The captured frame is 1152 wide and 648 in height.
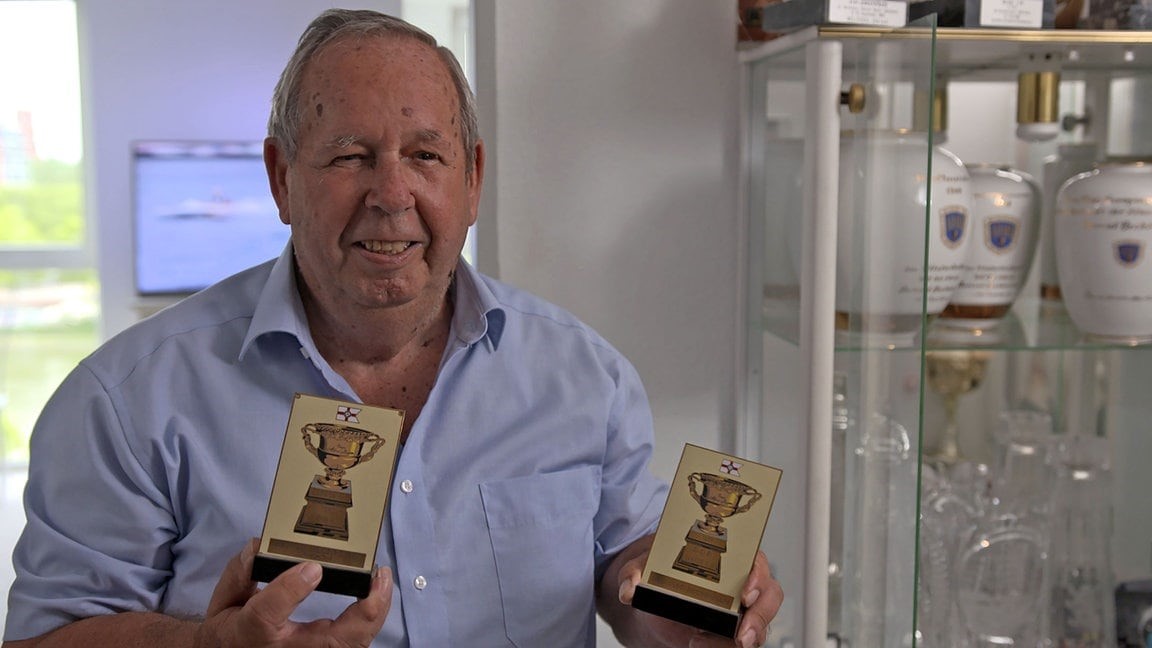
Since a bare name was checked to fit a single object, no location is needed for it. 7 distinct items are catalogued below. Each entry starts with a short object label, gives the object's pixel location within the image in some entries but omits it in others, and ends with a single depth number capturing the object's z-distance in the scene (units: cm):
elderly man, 118
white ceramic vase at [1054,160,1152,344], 152
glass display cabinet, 140
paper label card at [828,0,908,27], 134
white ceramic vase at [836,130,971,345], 138
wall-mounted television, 551
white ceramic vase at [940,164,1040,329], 155
